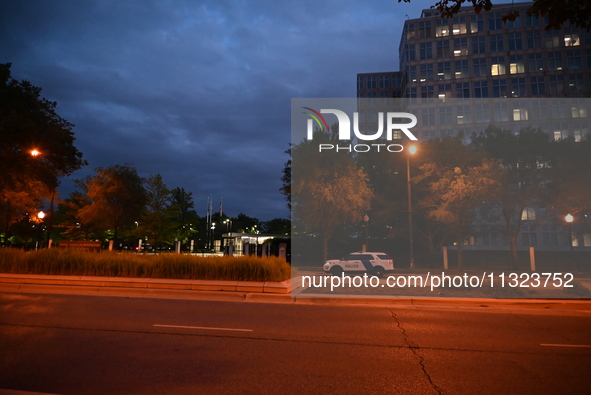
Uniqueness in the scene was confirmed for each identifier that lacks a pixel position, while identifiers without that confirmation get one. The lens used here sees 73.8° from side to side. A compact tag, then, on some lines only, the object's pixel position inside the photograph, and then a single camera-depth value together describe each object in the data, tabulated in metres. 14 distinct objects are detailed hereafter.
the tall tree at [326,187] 32.56
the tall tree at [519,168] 33.75
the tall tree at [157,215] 46.38
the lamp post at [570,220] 26.03
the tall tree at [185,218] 56.01
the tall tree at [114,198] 42.65
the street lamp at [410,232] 23.81
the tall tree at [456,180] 29.28
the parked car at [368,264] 23.12
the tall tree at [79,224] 46.53
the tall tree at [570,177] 31.50
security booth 46.31
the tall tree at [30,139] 24.92
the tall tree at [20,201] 31.58
